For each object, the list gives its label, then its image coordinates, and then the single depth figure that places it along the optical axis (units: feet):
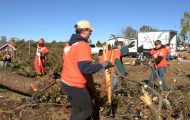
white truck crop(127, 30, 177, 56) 66.51
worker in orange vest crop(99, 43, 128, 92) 13.00
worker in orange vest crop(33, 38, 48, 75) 23.39
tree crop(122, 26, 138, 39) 139.49
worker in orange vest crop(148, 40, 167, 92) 15.80
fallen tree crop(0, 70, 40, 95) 16.99
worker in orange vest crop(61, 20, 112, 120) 7.88
